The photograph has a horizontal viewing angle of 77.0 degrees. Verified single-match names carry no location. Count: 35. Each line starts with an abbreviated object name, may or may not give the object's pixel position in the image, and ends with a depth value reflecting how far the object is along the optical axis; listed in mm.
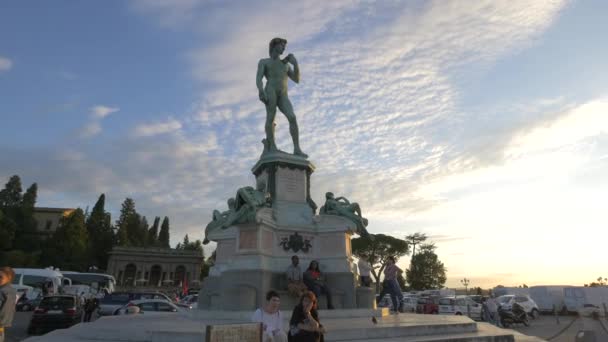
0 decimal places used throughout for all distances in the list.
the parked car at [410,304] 30234
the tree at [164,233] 84675
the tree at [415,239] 62853
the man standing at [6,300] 4645
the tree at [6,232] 52344
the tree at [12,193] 61781
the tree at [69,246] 56875
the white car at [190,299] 25044
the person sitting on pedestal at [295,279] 9164
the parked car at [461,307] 23375
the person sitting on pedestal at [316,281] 9391
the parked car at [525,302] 25106
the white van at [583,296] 28344
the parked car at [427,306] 25141
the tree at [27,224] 57031
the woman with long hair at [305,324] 4059
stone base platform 6557
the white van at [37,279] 30953
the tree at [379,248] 55638
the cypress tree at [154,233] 81094
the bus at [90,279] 38812
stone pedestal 9406
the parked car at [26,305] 26578
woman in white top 4273
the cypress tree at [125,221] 69250
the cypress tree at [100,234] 65938
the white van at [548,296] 30531
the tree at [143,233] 76625
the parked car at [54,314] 13297
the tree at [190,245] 88125
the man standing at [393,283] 10727
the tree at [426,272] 61078
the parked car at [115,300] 19469
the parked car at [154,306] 15680
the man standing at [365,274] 11164
